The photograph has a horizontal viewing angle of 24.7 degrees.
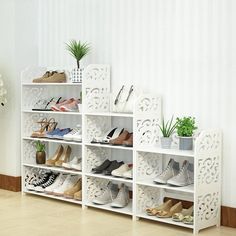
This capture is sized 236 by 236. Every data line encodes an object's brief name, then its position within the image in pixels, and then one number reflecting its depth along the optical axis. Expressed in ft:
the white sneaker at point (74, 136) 18.86
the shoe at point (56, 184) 19.80
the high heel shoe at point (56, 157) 20.15
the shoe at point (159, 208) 16.62
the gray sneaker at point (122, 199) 17.70
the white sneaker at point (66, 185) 19.48
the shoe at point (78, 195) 18.79
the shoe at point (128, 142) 17.39
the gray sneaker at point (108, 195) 18.24
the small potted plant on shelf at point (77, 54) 18.90
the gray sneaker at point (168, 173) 16.58
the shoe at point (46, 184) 20.21
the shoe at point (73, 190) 19.05
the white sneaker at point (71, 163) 19.28
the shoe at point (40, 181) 20.51
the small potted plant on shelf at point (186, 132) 16.20
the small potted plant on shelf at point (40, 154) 20.75
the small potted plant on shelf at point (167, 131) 16.84
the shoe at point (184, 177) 16.17
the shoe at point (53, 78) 19.81
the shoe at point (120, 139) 17.64
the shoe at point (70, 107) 19.24
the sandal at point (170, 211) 16.48
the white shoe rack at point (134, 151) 15.76
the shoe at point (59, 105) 19.52
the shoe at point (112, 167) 18.13
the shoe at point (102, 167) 18.25
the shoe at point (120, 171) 17.66
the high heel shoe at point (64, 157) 19.90
